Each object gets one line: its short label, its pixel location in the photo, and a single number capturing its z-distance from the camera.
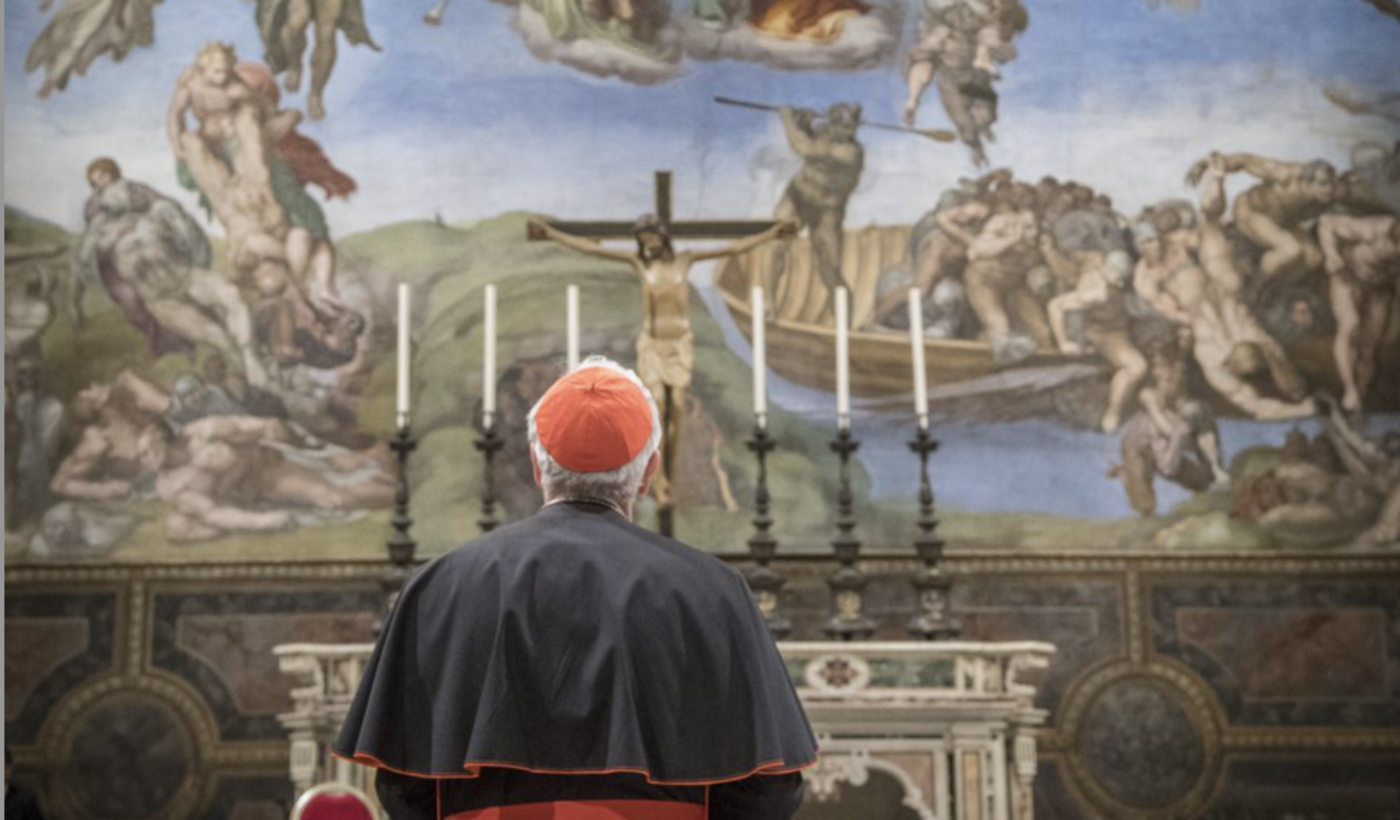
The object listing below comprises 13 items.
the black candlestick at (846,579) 6.86
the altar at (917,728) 6.11
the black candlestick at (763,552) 6.96
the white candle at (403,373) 7.10
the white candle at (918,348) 7.20
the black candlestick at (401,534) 6.92
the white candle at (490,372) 7.03
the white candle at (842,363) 7.17
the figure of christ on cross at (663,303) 7.83
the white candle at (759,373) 7.18
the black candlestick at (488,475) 6.88
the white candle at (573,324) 7.24
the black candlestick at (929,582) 6.78
